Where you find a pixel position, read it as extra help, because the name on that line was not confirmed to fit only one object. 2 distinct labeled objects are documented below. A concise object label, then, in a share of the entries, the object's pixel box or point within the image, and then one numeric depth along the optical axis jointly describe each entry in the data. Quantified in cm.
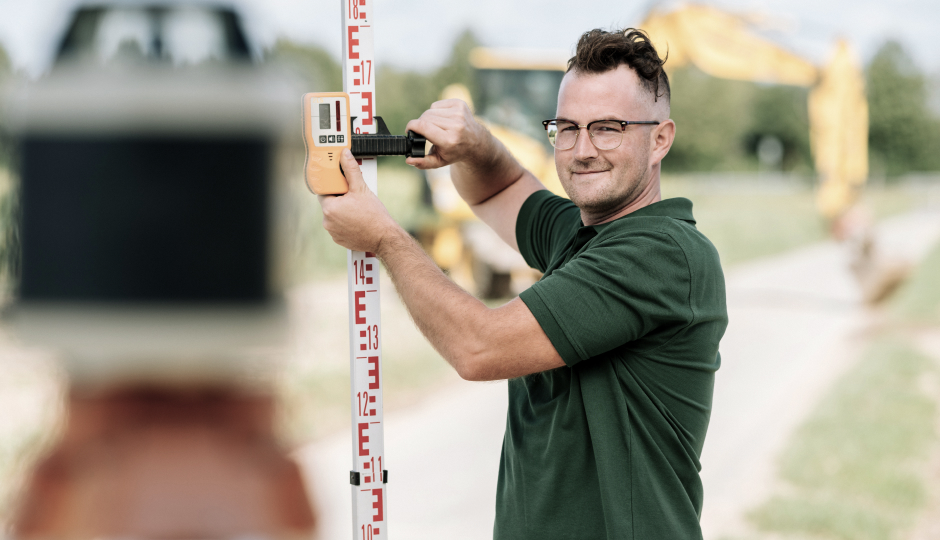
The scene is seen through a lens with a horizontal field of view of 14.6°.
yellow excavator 1858
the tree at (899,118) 7880
